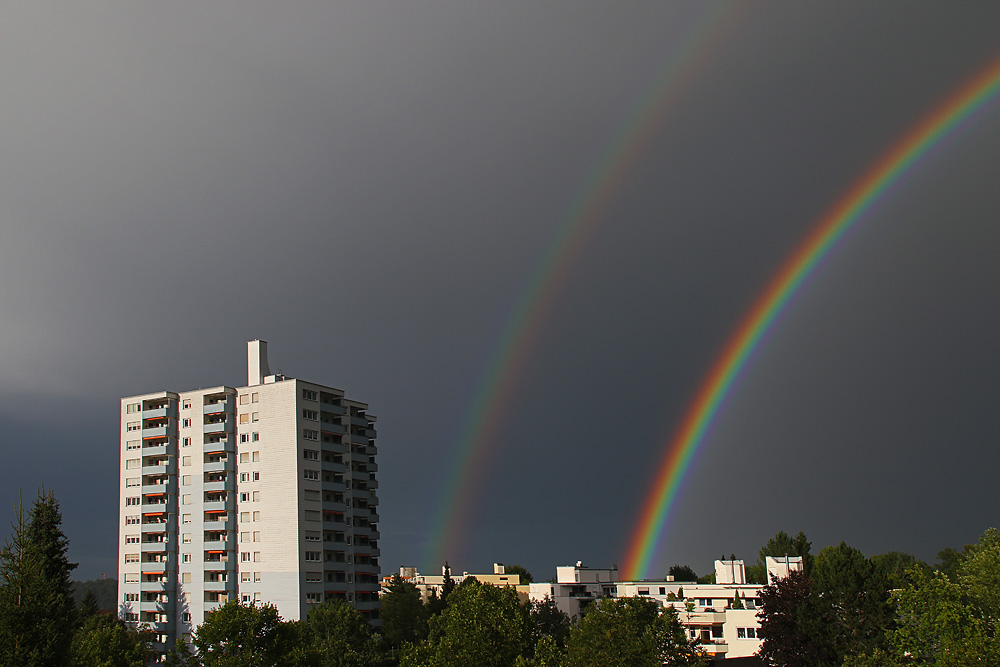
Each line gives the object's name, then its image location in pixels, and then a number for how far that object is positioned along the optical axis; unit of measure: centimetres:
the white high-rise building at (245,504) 9306
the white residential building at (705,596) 9288
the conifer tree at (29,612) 3059
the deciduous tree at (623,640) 4194
